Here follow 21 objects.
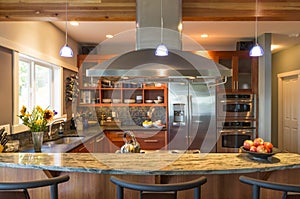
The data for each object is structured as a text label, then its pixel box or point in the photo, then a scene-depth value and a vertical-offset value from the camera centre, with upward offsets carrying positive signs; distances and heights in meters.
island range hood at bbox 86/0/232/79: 2.38 +0.40
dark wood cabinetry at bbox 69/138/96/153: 3.77 -0.66
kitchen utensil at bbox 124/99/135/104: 5.91 +0.02
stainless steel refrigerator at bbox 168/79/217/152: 5.34 -0.31
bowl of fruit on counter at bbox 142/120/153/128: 5.54 -0.44
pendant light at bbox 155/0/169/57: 2.35 +0.43
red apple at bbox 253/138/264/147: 2.23 -0.33
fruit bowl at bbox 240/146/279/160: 2.11 -0.41
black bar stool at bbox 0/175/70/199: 1.59 -0.48
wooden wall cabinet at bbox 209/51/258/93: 5.36 +0.64
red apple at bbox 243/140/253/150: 2.26 -0.35
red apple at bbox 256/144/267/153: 2.16 -0.37
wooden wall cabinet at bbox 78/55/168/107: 5.83 +0.24
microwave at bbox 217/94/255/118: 5.30 -0.08
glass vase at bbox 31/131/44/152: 3.13 -0.43
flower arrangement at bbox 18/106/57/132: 3.08 -0.18
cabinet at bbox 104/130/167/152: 5.36 -0.73
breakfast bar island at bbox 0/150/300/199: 1.97 -0.49
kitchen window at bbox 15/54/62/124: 3.67 +0.29
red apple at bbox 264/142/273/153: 2.19 -0.36
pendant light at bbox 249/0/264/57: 2.97 +0.54
